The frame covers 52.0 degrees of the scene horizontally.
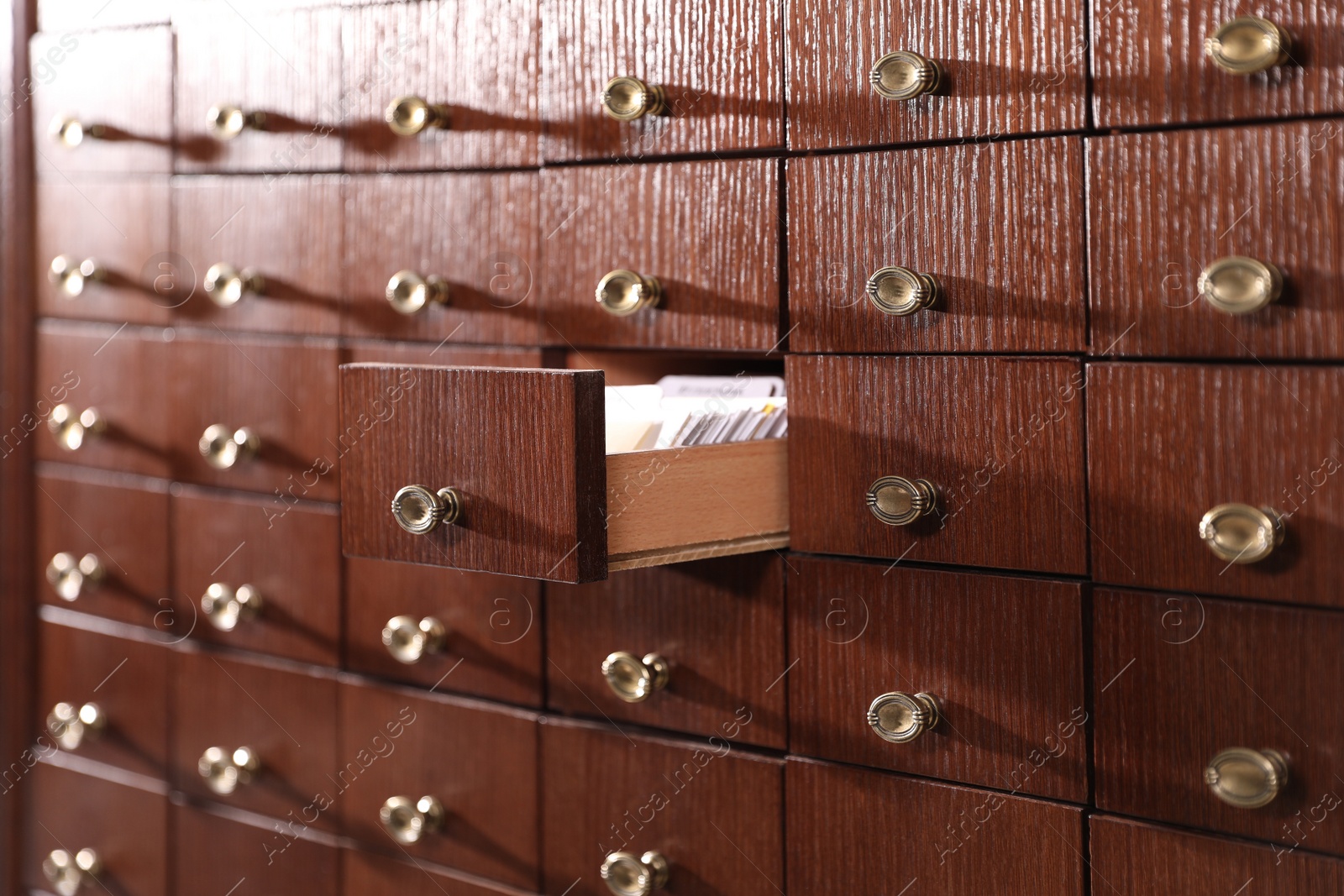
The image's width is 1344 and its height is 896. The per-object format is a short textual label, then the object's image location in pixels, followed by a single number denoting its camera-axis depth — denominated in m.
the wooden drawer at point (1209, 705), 1.00
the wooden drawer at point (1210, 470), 0.98
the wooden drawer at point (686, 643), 1.23
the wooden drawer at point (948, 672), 1.10
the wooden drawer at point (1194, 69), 0.97
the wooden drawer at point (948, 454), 1.08
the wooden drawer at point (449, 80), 1.32
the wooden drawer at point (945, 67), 1.06
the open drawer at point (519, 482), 1.02
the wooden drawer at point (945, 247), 1.07
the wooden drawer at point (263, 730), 1.50
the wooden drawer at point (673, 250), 1.21
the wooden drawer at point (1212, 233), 0.97
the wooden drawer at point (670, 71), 1.19
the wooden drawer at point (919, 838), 1.11
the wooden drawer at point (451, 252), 1.33
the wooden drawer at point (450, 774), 1.38
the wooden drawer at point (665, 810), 1.25
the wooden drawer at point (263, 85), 1.44
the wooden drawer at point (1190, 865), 1.01
